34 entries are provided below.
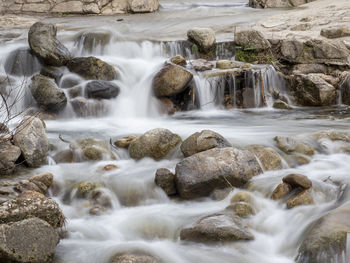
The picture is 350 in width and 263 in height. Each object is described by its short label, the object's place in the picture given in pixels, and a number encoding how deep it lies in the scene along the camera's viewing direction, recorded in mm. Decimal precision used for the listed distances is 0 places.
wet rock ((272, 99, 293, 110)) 17745
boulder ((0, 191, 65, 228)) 6782
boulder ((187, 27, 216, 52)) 19996
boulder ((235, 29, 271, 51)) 19616
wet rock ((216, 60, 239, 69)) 18551
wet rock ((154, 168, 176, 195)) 9610
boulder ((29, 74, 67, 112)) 15145
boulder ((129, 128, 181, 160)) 11237
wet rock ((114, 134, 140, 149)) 12096
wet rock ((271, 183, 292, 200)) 8880
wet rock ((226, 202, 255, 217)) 8477
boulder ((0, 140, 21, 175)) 9959
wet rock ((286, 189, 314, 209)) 8485
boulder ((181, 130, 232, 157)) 10614
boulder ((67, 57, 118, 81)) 17457
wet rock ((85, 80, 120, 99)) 16423
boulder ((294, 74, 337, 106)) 17624
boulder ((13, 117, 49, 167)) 10538
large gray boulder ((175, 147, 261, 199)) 9283
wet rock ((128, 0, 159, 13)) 30731
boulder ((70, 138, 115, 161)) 11450
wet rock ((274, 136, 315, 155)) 11222
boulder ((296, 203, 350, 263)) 6398
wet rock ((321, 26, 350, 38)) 20133
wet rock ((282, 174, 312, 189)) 8713
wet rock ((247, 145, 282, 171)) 10431
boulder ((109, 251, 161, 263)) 6710
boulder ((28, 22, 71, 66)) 17472
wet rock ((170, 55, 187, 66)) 18186
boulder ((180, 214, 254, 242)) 7489
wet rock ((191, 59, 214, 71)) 18080
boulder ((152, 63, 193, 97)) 16392
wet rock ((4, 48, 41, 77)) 17837
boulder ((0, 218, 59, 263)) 6174
